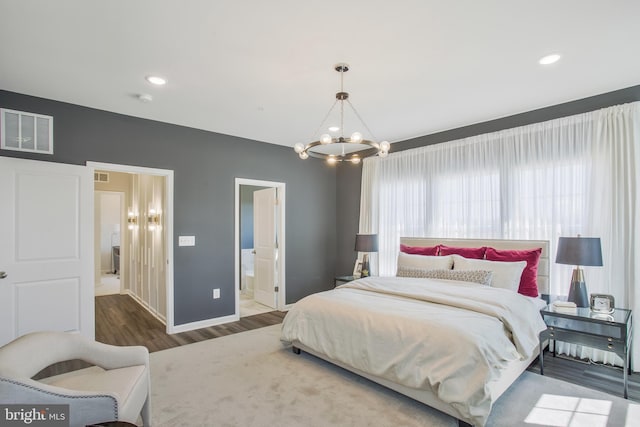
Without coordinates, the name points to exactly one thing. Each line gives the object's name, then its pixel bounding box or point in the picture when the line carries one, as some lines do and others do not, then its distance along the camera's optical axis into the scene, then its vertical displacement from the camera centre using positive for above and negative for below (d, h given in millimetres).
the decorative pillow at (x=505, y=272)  3436 -597
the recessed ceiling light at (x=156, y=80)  3036 +1278
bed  2201 -909
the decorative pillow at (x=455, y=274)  3459 -664
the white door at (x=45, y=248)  3201 -325
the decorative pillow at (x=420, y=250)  4449 -476
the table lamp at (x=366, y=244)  5117 -443
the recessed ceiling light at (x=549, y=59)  2664 +1291
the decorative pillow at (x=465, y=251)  4016 -454
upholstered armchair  1508 -901
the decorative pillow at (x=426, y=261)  3977 -577
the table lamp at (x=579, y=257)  3045 -393
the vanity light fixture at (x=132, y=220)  6233 -71
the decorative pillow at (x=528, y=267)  3516 -560
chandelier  2810 +637
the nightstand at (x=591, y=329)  2668 -1000
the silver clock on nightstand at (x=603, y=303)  2996 -811
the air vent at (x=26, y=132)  3275 +875
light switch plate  4453 -334
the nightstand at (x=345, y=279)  5161 -998
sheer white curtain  3197 +303
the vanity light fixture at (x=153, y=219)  4933 -51
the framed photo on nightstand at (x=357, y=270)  5375 -892
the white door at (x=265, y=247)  5602 -551
